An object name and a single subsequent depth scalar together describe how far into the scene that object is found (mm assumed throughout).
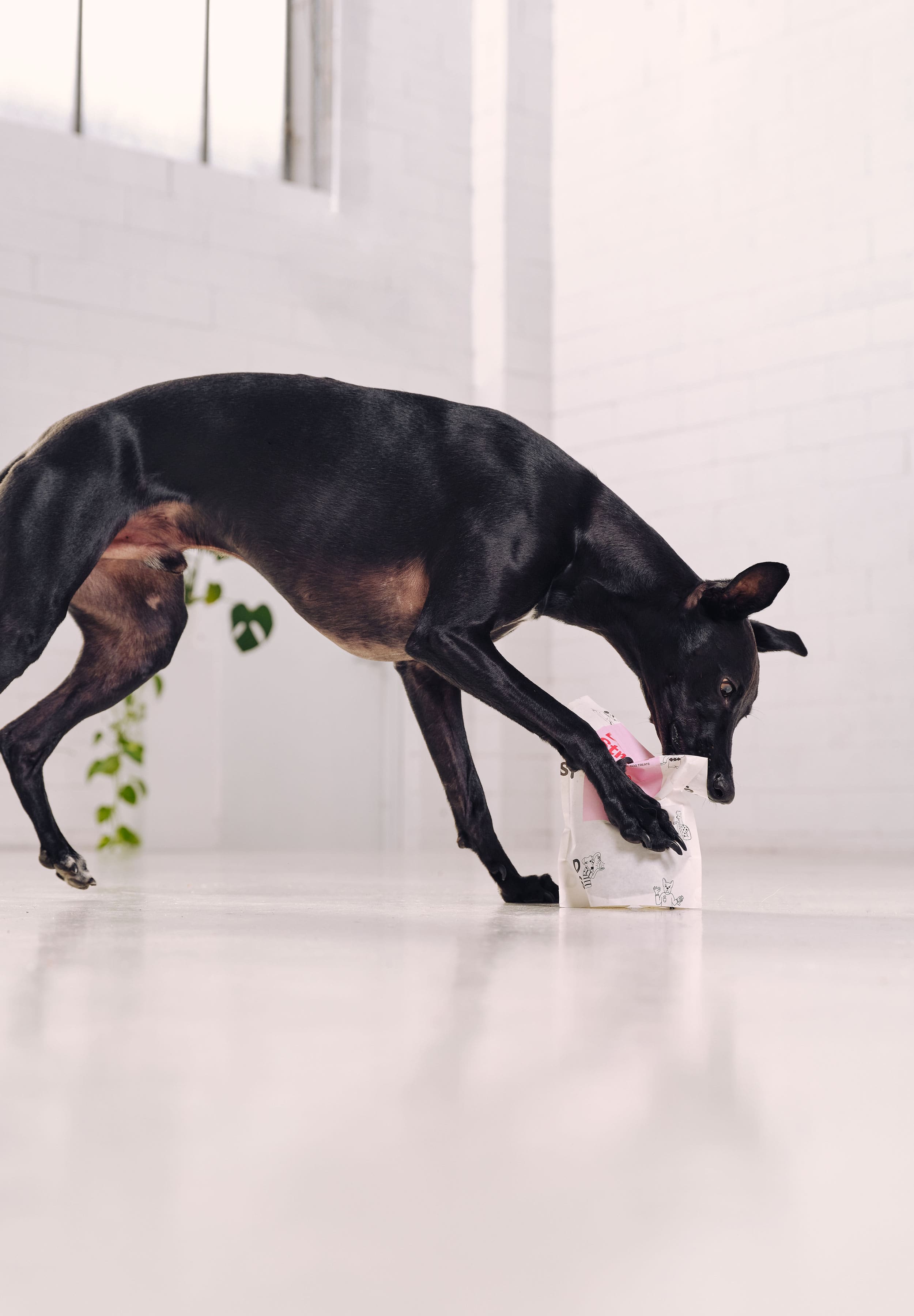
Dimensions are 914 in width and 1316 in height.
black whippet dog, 2539
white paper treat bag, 2441
